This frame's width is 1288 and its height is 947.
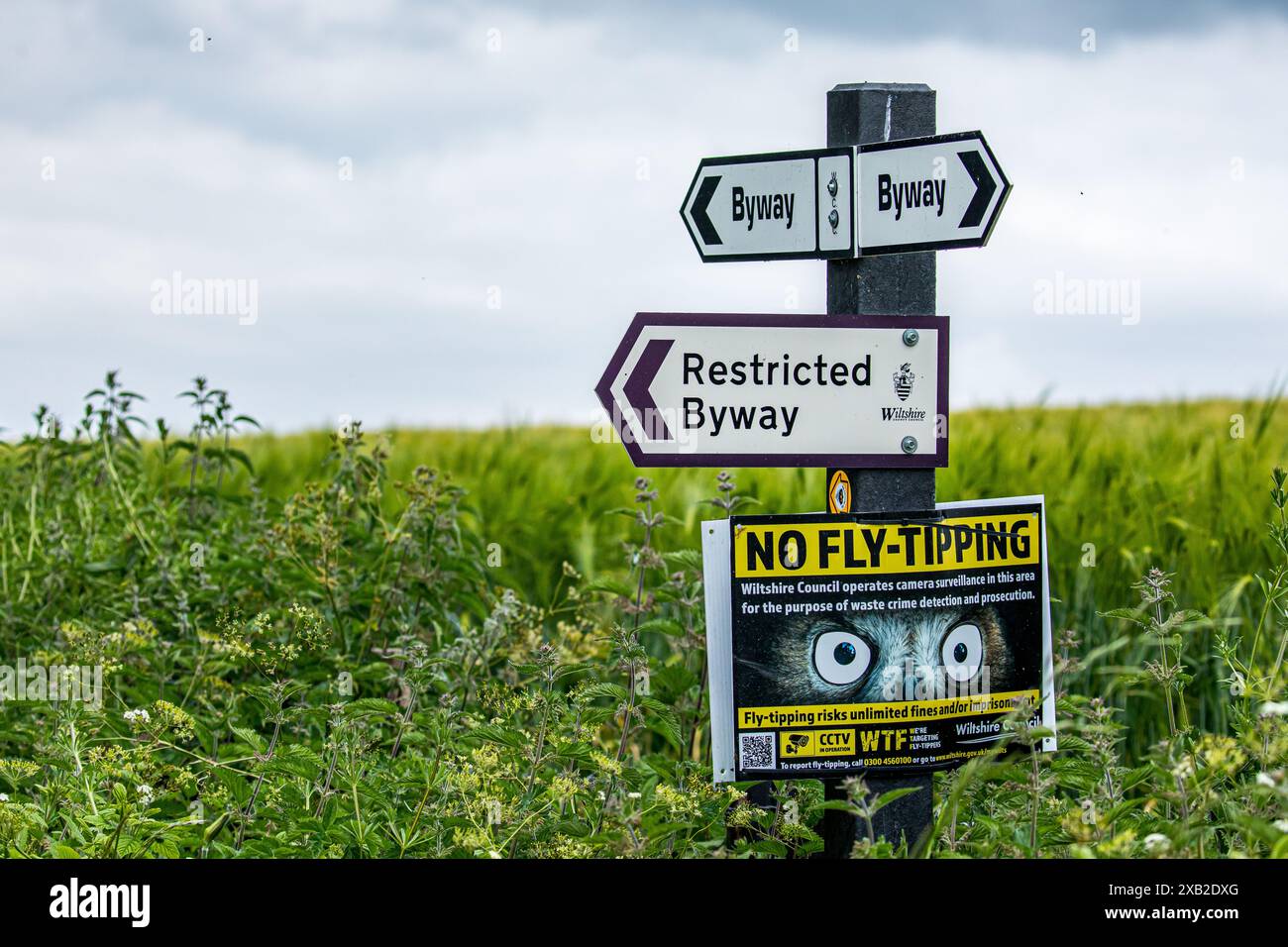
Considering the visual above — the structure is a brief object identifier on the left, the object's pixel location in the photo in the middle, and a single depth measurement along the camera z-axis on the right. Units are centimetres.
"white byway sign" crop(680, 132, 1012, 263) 310
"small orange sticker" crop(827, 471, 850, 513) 327
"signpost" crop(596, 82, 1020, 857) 312
